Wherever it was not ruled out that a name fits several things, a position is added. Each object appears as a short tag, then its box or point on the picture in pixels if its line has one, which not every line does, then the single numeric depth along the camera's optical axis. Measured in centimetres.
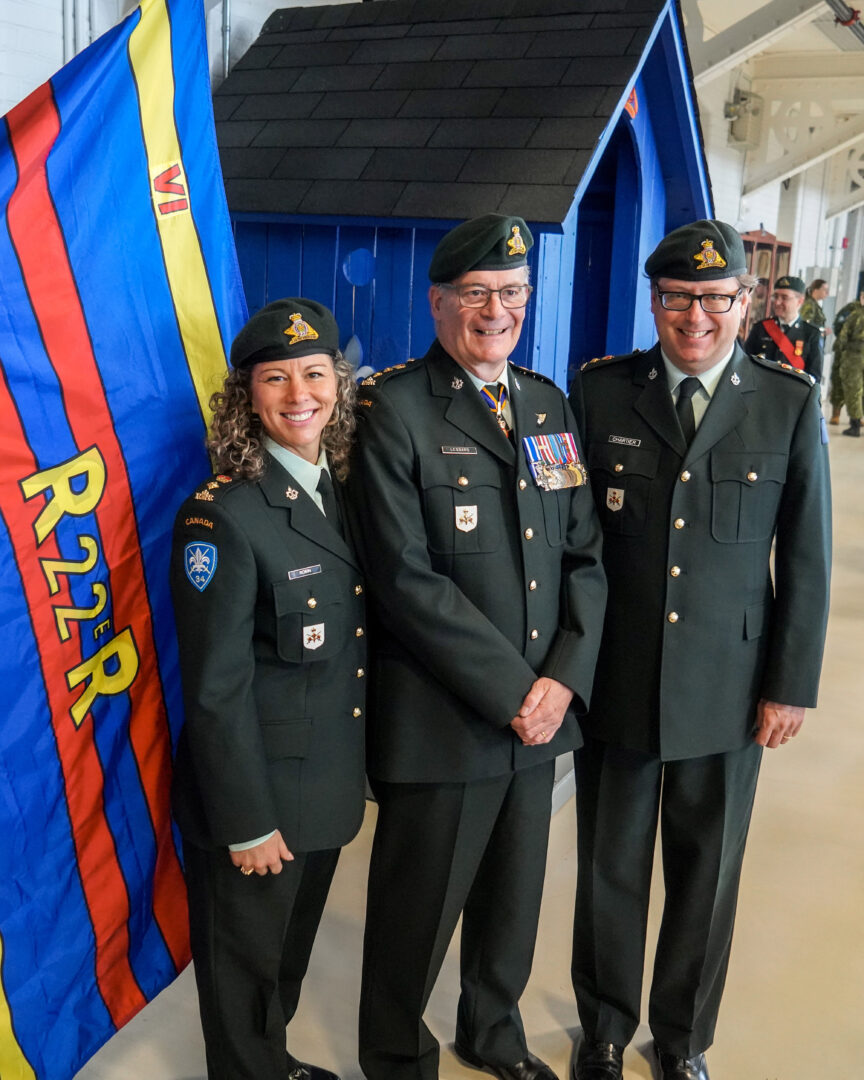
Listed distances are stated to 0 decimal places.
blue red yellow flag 173
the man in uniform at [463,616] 182
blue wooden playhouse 312
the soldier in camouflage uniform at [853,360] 1036
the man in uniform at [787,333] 665
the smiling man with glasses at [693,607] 194
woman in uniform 168
